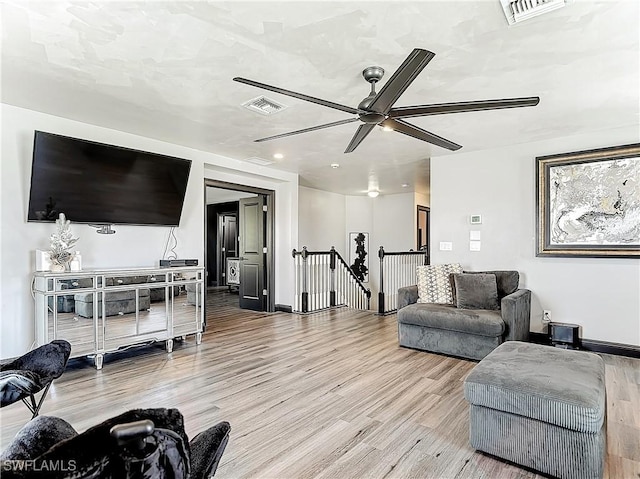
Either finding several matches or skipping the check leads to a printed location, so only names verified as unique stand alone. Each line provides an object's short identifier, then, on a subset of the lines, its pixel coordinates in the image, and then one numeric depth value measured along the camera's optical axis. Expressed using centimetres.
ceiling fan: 199
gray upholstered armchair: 381
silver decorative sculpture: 354
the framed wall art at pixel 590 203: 401
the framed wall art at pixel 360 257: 998
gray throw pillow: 423
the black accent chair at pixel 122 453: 74
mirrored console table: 344
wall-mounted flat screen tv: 357
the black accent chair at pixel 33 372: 158
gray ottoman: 187
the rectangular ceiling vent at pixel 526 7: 198
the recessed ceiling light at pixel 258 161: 561
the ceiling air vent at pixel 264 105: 331
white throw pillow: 462
